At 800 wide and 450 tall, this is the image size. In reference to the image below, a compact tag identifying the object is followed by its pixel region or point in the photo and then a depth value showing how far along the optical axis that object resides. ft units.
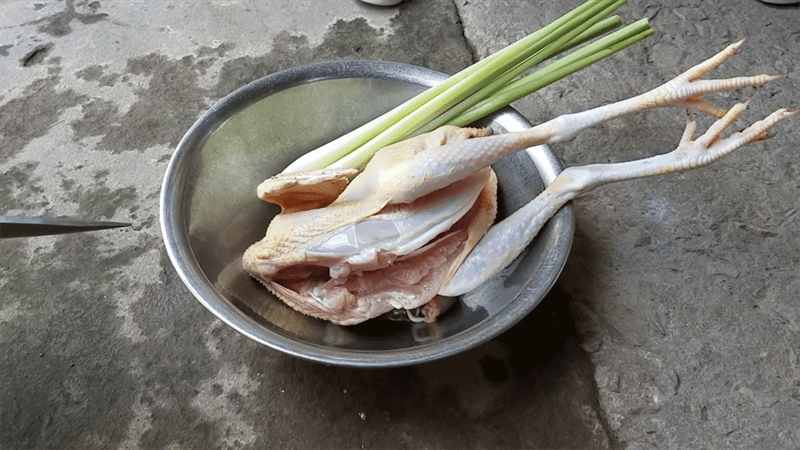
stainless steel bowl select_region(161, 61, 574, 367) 1.38
